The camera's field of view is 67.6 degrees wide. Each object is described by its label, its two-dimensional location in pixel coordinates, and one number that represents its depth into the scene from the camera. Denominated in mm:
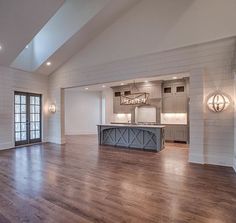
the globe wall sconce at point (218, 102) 4398
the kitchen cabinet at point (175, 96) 7884
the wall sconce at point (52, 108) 8008
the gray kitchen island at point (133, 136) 6168
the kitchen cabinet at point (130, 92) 8445
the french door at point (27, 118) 7215
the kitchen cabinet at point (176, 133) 7812
